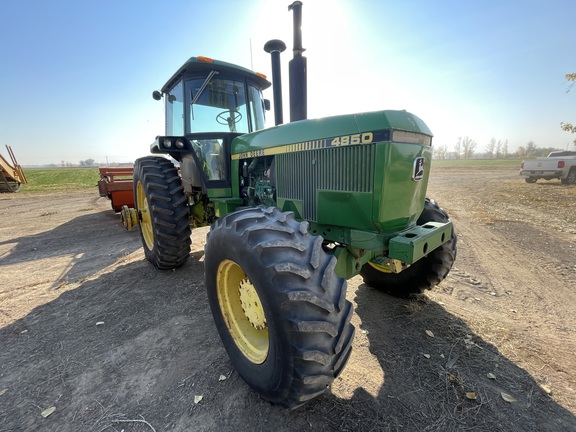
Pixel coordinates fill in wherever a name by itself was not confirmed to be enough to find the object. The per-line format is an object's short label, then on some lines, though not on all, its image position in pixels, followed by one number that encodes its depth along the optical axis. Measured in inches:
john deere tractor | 61.3
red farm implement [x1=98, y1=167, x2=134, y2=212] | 276.1
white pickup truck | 523.8
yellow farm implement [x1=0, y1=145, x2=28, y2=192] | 494.3
